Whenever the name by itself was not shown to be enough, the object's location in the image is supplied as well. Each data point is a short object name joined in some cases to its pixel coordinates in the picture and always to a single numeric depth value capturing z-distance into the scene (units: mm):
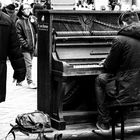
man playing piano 6543
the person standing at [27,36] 11602
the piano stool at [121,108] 6480
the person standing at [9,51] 5945
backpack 6551
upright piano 6914
